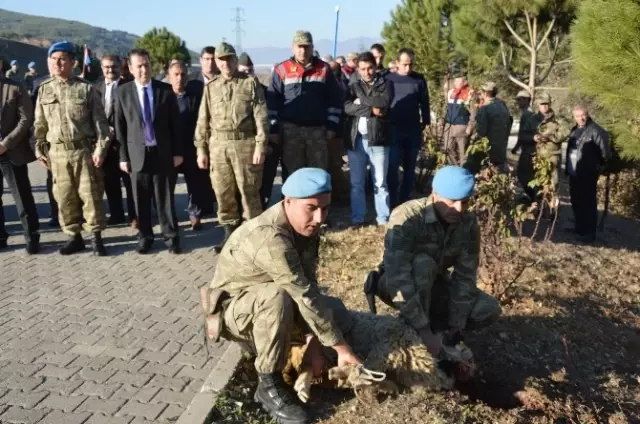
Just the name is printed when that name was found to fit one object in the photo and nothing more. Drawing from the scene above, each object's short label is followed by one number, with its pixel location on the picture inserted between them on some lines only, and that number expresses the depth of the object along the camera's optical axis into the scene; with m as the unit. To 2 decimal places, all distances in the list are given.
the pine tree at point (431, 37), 18.95
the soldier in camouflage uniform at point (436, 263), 3.48
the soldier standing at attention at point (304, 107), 6.16
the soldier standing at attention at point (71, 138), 5.50
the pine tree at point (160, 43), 31.42
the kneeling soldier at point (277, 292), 3.06
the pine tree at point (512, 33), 14.05
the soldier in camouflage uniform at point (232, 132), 5.61
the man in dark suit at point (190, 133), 6.64
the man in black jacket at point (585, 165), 6.97
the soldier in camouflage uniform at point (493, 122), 7.75
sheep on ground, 3.22
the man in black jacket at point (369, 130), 6.22
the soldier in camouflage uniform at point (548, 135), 7.58
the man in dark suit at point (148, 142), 5.72
